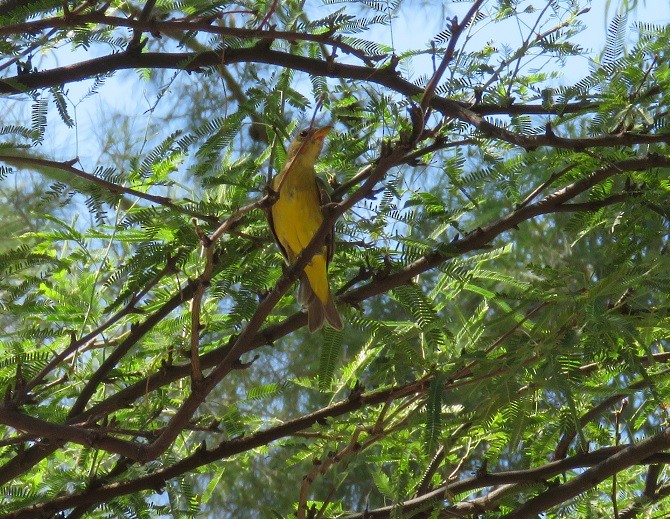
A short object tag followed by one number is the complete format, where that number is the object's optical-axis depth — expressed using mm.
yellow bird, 7066
